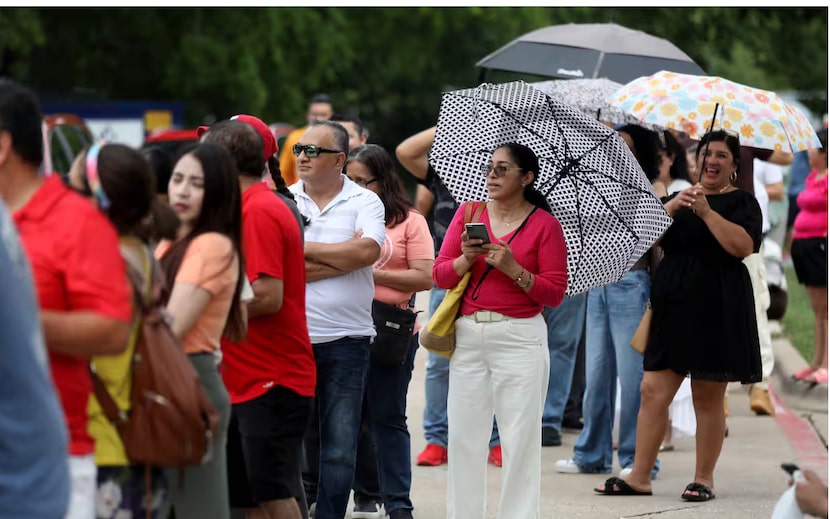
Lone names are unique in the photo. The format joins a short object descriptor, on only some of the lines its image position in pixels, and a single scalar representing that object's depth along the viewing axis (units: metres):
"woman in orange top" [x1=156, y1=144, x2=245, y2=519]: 9.40
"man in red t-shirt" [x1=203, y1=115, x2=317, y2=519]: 11.05
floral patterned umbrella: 14.96
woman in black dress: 15.57
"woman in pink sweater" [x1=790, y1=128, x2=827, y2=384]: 25.05
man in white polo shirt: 13.11
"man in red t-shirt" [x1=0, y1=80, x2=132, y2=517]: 7.55
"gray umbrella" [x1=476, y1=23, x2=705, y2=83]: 20.84
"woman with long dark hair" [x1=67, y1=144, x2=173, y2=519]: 8.37
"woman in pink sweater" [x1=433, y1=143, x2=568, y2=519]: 13.54
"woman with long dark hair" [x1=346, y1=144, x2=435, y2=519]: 14.65
